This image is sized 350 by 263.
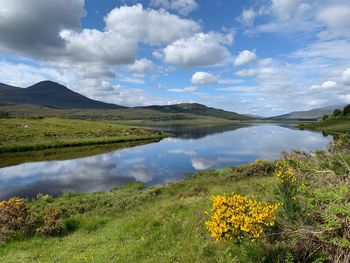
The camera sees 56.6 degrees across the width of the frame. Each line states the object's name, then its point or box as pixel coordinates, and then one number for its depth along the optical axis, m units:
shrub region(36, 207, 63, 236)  15.99
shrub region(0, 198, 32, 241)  15.70
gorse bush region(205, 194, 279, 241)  7.88
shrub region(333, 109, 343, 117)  159.80
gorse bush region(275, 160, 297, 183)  9.73
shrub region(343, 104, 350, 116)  150.75
